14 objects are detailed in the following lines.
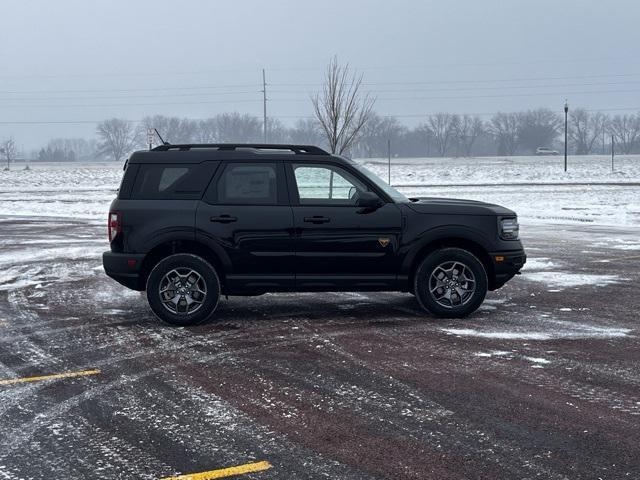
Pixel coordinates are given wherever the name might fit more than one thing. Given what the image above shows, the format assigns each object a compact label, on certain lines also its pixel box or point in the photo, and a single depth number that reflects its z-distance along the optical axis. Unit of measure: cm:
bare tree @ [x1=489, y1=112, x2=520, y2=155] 12150
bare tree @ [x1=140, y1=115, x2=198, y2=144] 11606
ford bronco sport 815
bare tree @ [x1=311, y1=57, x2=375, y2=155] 2823
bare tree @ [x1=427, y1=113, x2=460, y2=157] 12781
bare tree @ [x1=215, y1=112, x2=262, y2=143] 11625
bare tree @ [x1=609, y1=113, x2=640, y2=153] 12386
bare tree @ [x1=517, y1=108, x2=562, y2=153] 11919
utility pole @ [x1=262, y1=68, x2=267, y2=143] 4846
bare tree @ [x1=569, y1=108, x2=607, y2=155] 12256
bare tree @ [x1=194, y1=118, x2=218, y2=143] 12094
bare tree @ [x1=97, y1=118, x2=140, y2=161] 12075
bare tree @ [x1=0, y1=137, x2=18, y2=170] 9616
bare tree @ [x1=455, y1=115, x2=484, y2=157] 12731
